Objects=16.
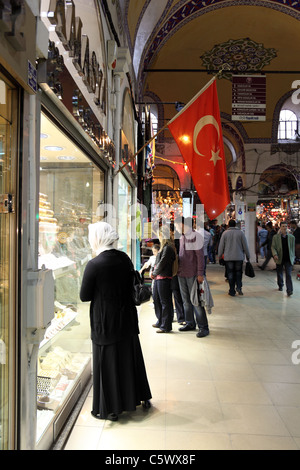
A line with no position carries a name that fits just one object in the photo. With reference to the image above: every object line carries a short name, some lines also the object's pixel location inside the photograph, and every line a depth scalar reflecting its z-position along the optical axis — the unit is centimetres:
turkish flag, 397
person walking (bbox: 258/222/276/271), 1268
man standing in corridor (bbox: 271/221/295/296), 852
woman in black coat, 290
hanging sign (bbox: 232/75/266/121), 928
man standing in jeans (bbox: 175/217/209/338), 536
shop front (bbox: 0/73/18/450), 191
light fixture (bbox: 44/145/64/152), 324
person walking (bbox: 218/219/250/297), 866
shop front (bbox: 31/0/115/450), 248
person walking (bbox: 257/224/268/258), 1532
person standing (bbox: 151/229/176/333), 545
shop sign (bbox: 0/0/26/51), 152
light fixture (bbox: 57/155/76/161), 375
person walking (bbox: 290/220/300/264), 1298
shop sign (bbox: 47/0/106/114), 238
